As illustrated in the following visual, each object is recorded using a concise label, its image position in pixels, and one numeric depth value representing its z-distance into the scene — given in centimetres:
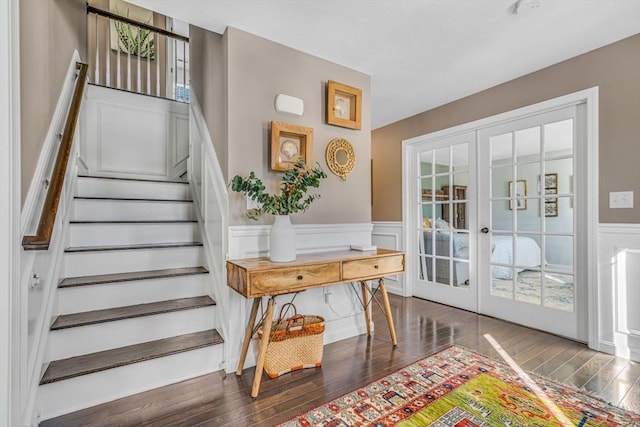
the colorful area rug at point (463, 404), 158
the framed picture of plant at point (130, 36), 402
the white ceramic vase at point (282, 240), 204
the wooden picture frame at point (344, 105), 259
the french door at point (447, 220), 340
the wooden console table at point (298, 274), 182
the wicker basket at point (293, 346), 202
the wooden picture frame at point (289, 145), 227
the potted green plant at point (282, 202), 201
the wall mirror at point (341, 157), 262
